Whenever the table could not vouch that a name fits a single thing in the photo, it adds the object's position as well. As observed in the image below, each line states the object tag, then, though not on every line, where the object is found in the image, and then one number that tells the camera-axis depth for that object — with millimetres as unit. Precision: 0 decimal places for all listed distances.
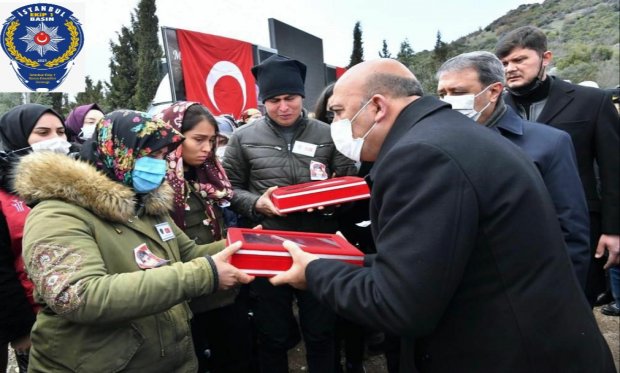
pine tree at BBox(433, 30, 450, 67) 41344
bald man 1252
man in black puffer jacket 3076
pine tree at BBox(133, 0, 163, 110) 30859
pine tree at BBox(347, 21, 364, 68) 46031
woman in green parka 1617
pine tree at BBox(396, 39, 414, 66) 46688
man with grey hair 2207
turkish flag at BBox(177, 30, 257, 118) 6703
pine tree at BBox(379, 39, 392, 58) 45744
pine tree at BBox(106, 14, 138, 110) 31859
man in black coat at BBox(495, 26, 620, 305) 3068
